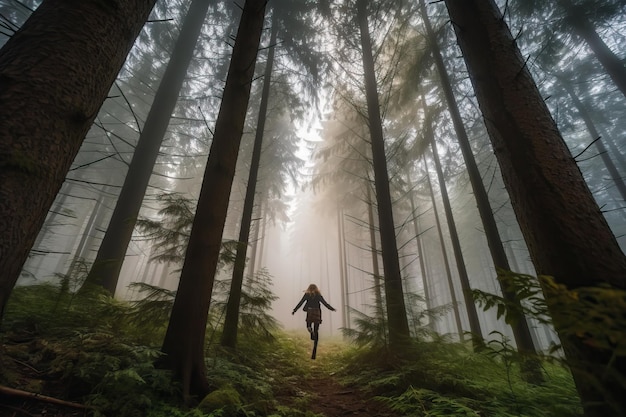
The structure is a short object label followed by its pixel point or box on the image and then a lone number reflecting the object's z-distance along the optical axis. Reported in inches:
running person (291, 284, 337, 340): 288.0
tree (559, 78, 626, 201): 526.3
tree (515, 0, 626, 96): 408.2
